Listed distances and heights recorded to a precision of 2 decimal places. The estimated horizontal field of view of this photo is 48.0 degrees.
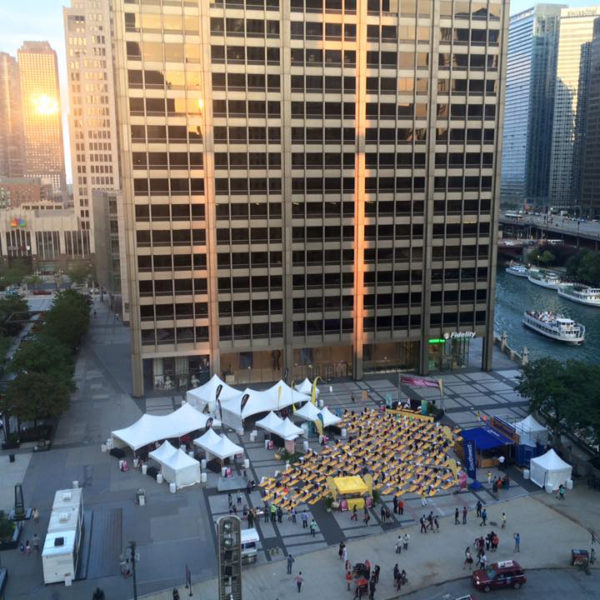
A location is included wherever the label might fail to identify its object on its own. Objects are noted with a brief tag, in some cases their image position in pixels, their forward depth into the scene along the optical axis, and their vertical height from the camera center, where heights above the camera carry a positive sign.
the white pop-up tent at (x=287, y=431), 57.22 -22.93
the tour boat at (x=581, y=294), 139.38 -28.13
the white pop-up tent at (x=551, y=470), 50.04 -22.79
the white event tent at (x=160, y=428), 55.81 -22.63
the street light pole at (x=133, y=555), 34.10 -19.88
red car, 37.66 -23.01
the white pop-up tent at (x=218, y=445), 54.00 -22.96
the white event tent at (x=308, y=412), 62.16 -23.25
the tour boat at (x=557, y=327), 108.12 -27.26
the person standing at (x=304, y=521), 45.03 -23.79
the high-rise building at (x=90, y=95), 178.00 +16.10
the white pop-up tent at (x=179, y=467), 50.56 -22.90
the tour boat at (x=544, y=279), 159.12 -28.65
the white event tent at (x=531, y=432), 55.78 -22.36
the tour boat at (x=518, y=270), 176.38 -29.07
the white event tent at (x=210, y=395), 65.88 -23.01
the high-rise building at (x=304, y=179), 69.81 -2.32
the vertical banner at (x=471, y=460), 50.84 -22.39
